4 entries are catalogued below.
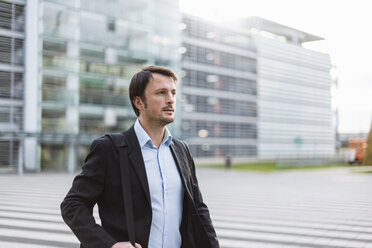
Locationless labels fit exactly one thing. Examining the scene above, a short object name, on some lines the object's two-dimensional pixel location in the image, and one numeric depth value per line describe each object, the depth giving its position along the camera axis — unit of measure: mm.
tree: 24094
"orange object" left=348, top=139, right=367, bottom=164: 41156
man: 2369
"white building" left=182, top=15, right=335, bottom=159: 53906
